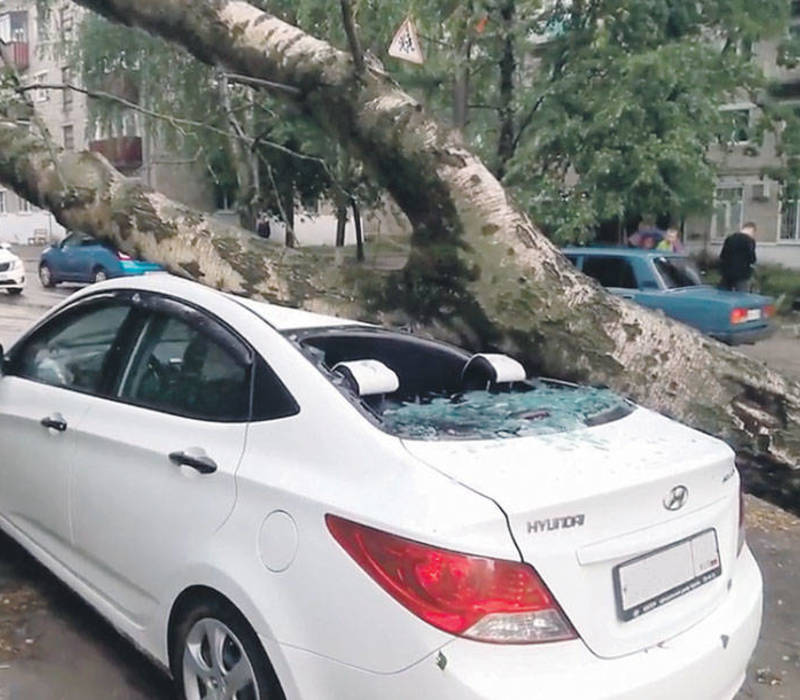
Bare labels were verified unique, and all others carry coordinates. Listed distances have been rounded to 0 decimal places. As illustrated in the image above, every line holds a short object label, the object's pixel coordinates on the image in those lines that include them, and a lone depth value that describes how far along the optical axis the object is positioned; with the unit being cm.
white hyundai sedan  219
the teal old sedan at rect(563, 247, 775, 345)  1132
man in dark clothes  1409
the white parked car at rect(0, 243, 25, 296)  1952
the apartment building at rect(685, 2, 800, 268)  2459
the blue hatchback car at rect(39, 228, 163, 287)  1989
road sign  616
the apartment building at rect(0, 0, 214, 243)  2158
